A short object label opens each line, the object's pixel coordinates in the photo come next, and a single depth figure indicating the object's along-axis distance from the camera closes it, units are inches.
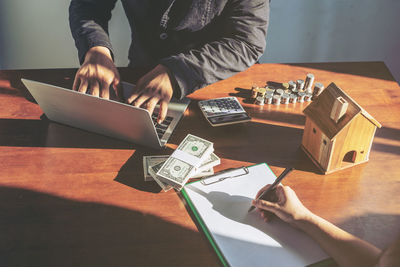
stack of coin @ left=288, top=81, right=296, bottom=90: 53.5
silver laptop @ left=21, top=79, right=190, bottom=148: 38.6
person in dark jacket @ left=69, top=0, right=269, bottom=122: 47.2
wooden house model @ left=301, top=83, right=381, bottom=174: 38.0
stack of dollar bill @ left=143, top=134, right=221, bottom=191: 37.9
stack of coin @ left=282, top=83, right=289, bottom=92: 53.7
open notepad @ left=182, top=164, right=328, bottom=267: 32.1
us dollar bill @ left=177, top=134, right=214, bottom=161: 40.3
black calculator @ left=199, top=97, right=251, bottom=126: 47.1
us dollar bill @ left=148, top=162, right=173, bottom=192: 38.3
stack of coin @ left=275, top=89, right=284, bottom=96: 52.0
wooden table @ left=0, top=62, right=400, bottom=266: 32.4
